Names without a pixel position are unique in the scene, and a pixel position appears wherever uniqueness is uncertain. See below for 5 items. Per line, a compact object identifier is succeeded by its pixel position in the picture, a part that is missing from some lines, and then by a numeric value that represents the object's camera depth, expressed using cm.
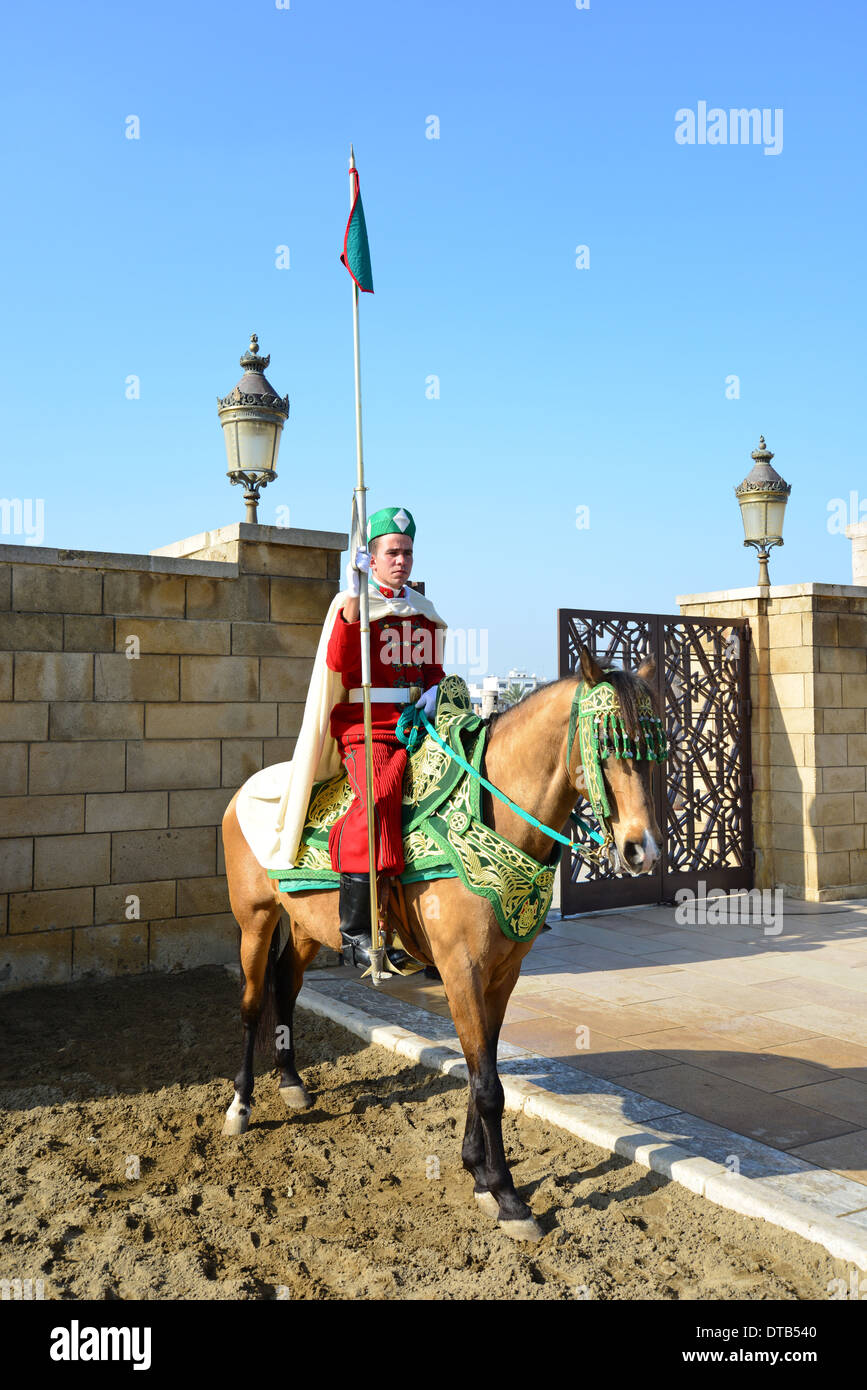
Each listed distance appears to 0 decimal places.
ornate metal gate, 902
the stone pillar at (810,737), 944
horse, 317
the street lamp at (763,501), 952
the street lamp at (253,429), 683
